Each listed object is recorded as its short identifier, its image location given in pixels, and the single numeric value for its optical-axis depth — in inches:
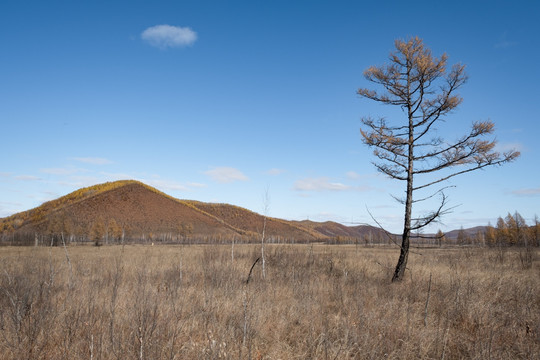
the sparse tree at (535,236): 2008.9
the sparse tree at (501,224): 2775.6
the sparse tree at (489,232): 3191.4
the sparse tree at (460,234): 2987.5
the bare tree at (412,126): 329.7
